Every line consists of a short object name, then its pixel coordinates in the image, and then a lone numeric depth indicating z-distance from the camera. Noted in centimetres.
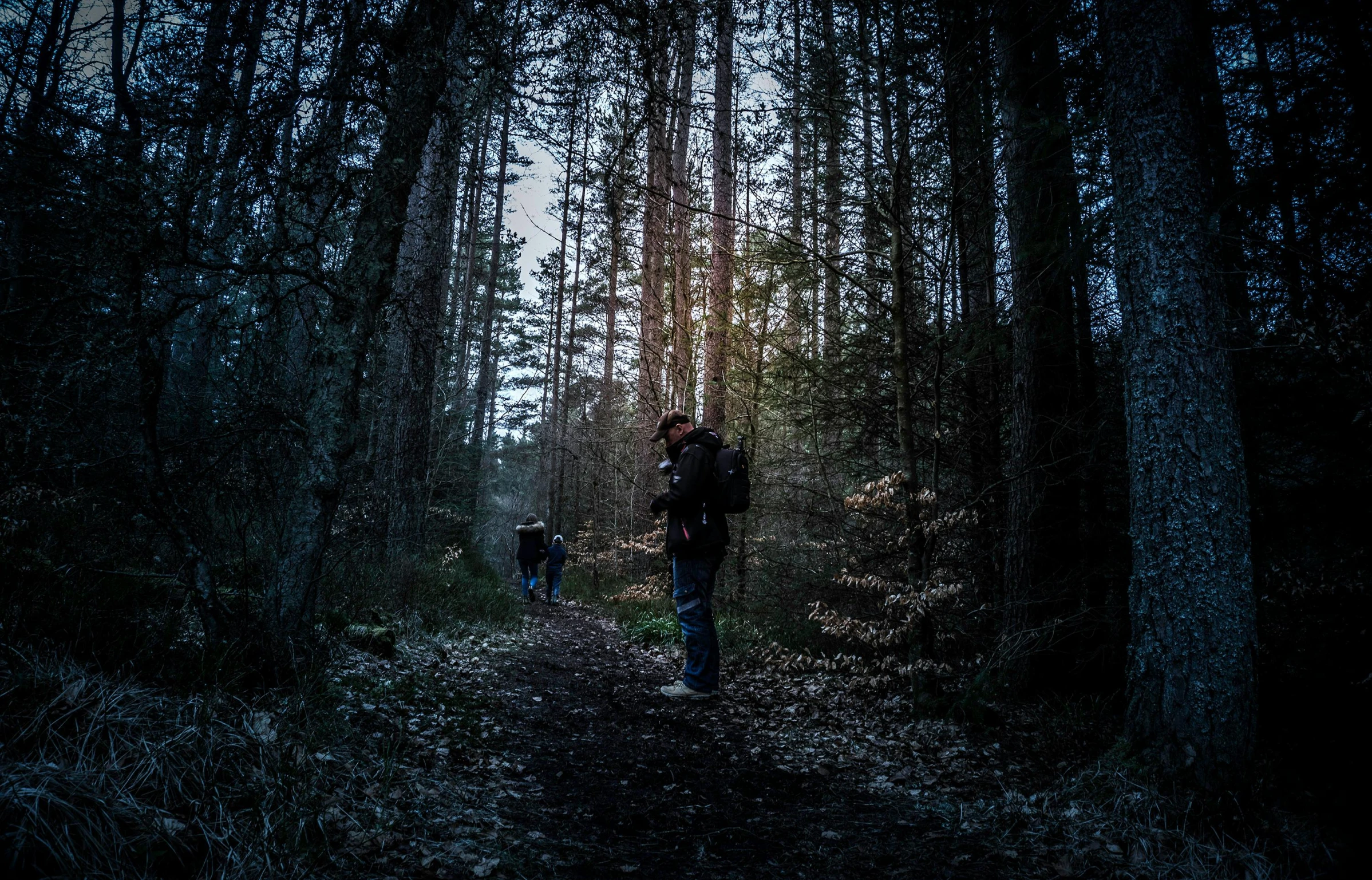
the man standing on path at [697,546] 538
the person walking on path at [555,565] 1484
